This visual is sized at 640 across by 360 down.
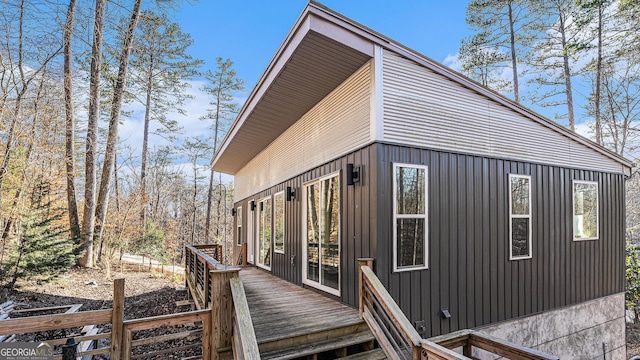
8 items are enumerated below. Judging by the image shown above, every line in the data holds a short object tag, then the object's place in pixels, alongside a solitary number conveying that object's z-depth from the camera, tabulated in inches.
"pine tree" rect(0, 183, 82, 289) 278.5
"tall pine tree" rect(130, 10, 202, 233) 546.0
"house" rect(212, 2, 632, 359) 172.2
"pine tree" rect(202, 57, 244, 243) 839.7
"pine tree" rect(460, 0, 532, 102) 522.3
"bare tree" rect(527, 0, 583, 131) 484.1
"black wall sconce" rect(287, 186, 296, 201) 276.0
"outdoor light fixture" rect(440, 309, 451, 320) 178.1
